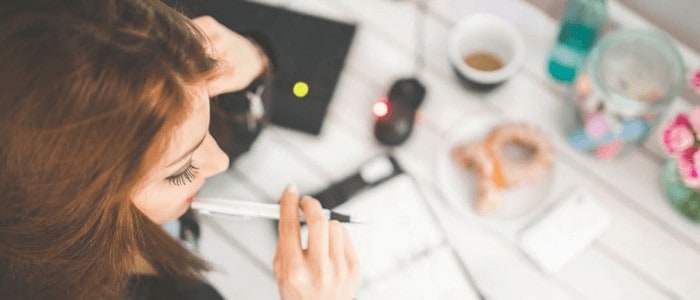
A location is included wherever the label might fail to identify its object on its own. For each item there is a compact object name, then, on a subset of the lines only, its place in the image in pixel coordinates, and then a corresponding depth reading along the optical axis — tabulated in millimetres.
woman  436
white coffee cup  833
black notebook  877
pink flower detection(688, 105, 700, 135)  692
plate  850
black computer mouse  852
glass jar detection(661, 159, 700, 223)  823
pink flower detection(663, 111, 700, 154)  703
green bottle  864
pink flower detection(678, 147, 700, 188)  711
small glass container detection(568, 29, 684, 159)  788
